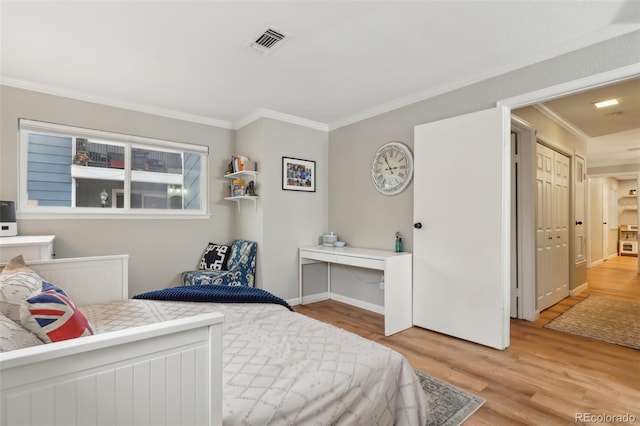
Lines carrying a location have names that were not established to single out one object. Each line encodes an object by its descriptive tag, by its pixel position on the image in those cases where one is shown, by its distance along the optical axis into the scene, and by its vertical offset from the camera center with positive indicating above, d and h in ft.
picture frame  13.32 +1.78
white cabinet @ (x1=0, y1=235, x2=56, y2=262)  7.48 -0.83
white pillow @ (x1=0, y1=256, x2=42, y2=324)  3.91 -1.03
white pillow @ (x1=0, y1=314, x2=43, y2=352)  3.09 -1.26
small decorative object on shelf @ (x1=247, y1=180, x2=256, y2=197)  12.88 +1.07
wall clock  11.48 +1.82
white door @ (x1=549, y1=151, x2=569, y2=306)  13.15 -0.51
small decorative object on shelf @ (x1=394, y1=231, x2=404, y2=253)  11.31 -1.08
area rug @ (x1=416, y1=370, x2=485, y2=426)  5.78 -3.74
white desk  10.02 -2.06
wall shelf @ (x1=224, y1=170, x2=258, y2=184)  12.73 +1.74
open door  8.80 -0.40
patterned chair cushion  12.89 -1.78
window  10.41 +1.57
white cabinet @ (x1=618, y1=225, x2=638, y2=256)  28.04 -2.15
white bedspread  3.69 -2.13
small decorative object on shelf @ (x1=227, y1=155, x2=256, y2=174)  12.75 +2.10
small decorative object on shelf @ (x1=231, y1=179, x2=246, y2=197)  13.19 +1.15
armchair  11.69 -2.22
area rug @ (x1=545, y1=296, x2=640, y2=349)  9.80 -3.74
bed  2.46 -1.99
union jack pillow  3.53 -1.22
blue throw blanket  7.11 -1.84
